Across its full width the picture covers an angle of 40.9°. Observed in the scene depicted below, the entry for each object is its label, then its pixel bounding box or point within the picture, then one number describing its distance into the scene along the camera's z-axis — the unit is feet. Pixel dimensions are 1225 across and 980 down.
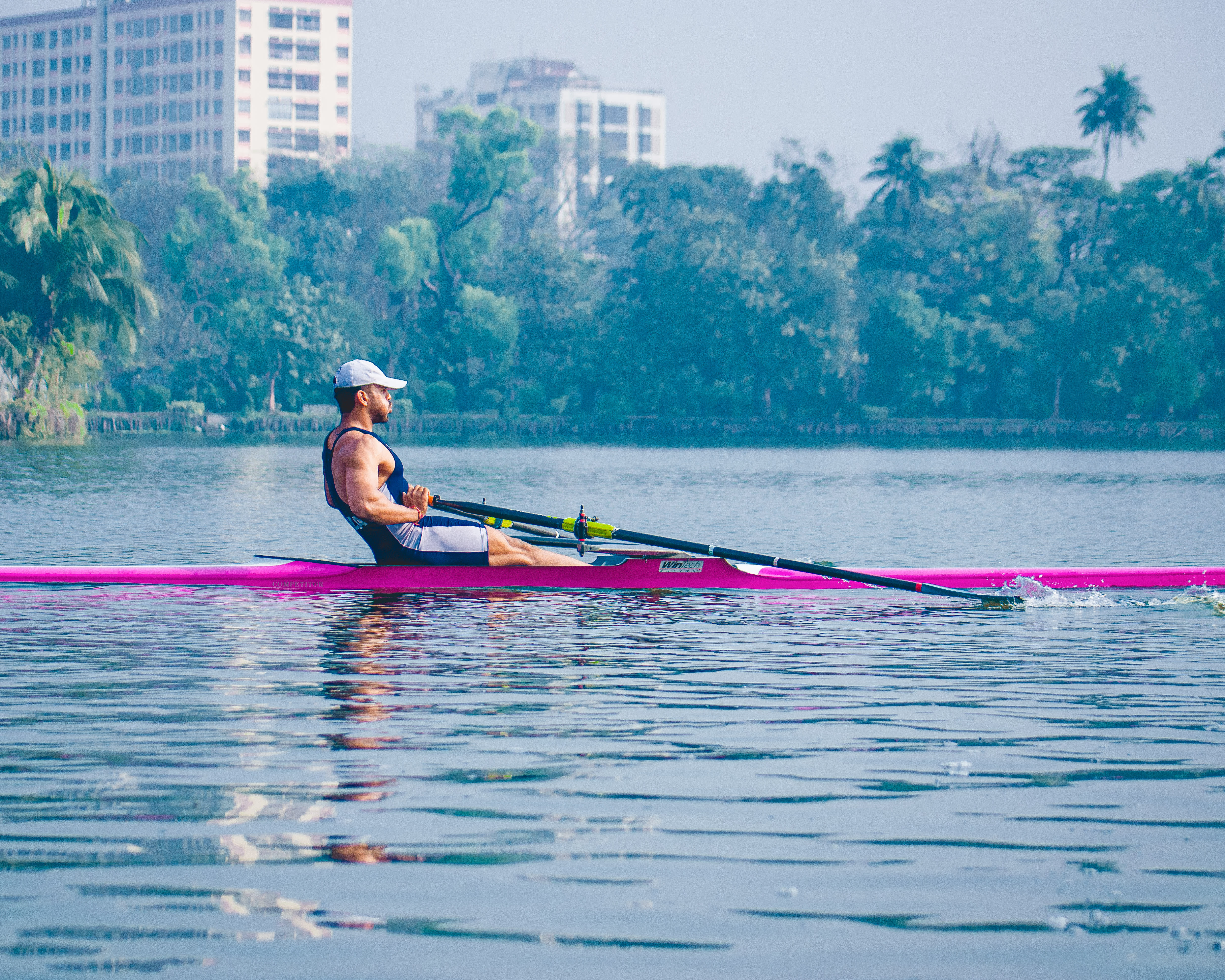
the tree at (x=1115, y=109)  300.20
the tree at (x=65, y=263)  177.06
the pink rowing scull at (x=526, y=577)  43.29
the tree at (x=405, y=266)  278.67
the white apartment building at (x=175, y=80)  564.30
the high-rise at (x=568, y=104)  620.08
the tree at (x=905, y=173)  288.10
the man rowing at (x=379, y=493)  40.04
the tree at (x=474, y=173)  284.82
